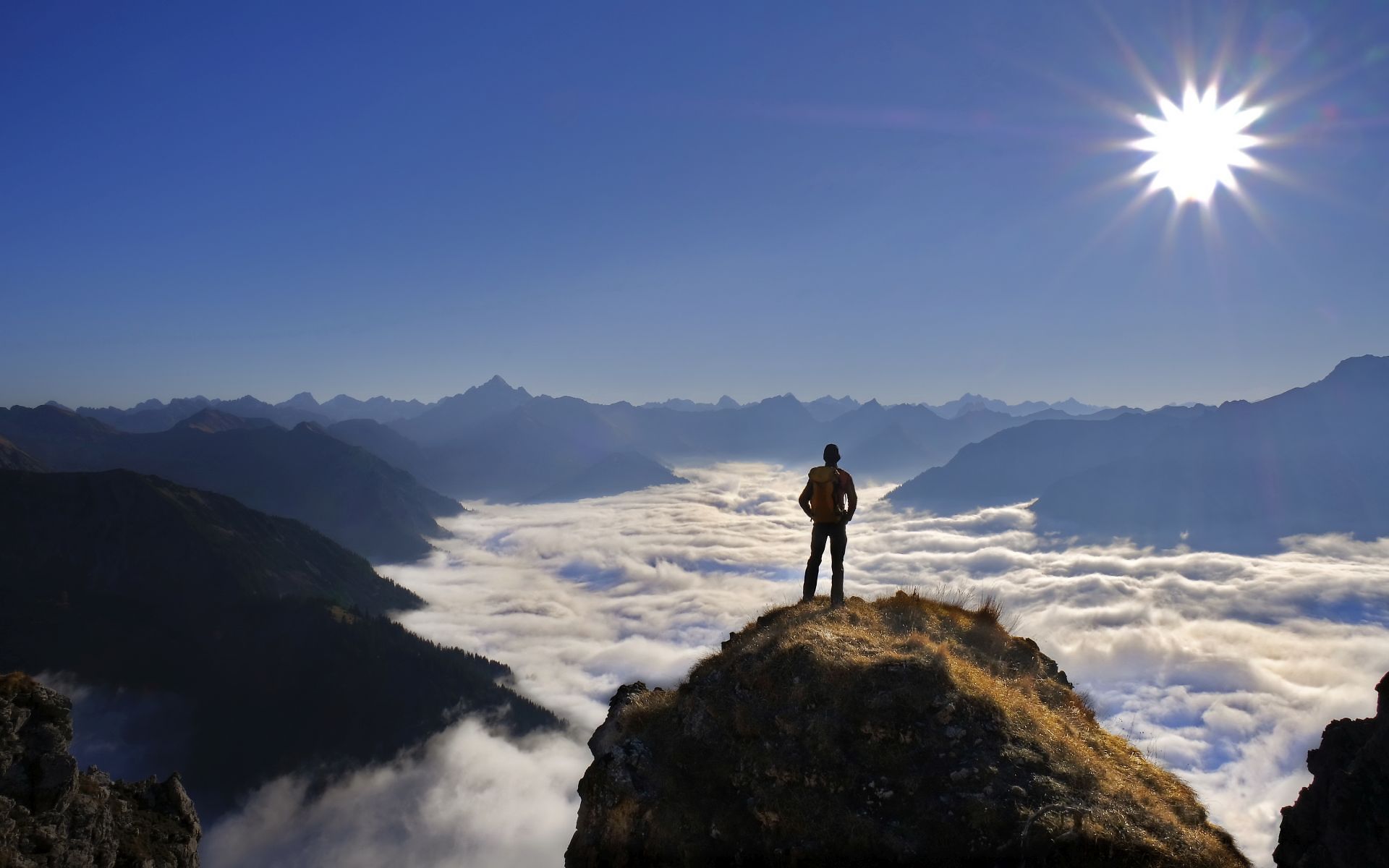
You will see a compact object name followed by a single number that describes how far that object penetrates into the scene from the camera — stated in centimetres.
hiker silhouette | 1614
